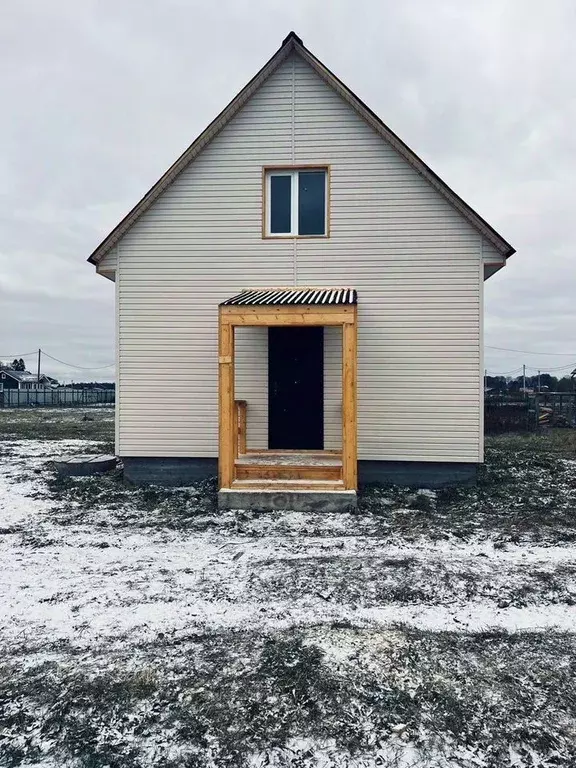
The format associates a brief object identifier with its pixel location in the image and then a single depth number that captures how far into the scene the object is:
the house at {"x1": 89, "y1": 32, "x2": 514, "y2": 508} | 8.37
